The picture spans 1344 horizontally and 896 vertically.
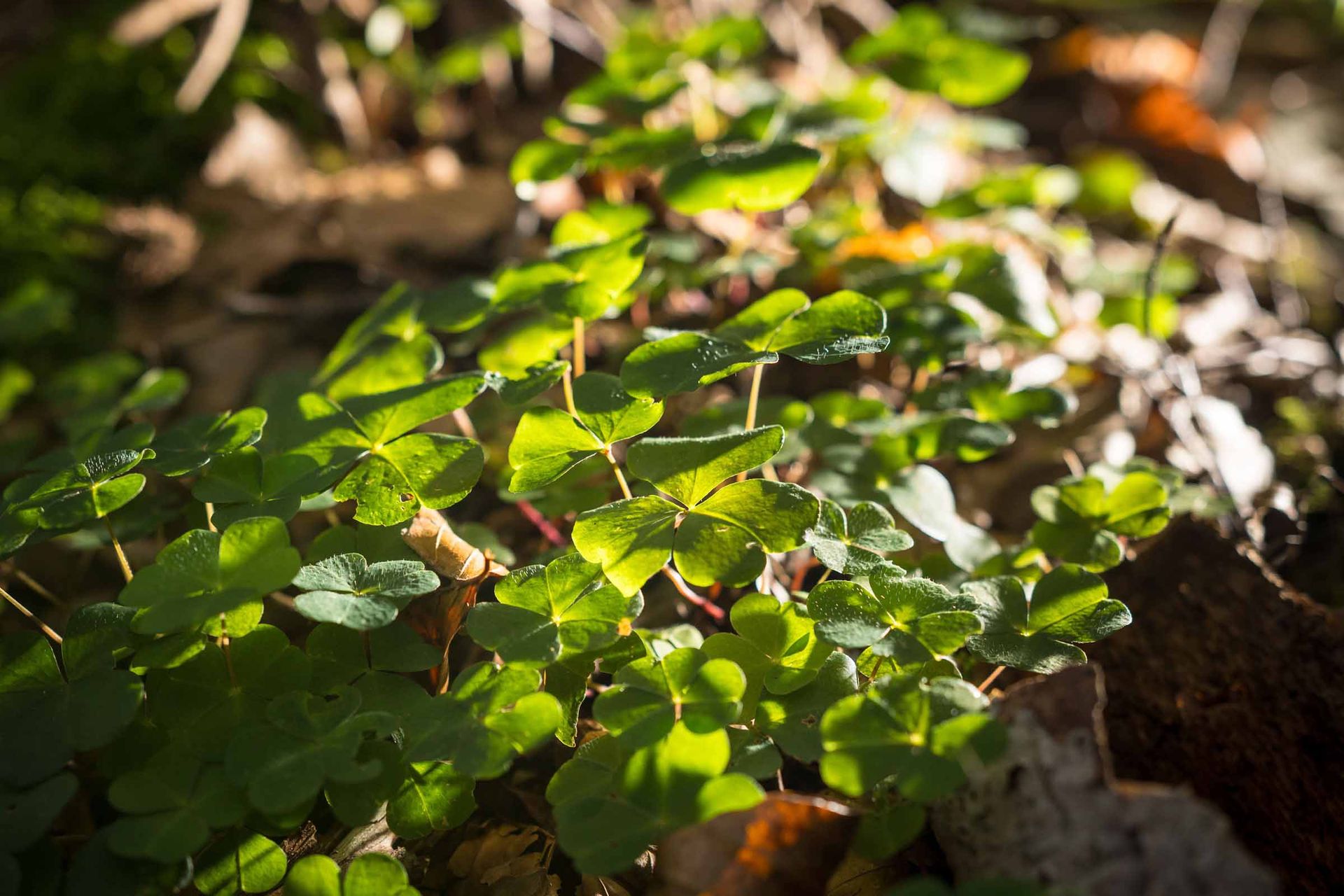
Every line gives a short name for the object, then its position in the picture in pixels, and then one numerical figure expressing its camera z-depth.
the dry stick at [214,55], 0.62
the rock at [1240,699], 0.43
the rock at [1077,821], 0.39
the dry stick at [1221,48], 0.92
